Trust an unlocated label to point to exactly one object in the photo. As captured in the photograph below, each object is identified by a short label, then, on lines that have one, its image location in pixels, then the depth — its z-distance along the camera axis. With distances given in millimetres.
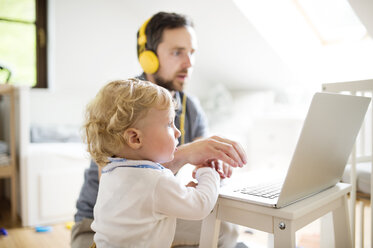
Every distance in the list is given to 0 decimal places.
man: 1161
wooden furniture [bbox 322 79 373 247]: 1068
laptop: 675
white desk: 687
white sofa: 2174
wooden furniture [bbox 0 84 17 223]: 2178
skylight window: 2706
